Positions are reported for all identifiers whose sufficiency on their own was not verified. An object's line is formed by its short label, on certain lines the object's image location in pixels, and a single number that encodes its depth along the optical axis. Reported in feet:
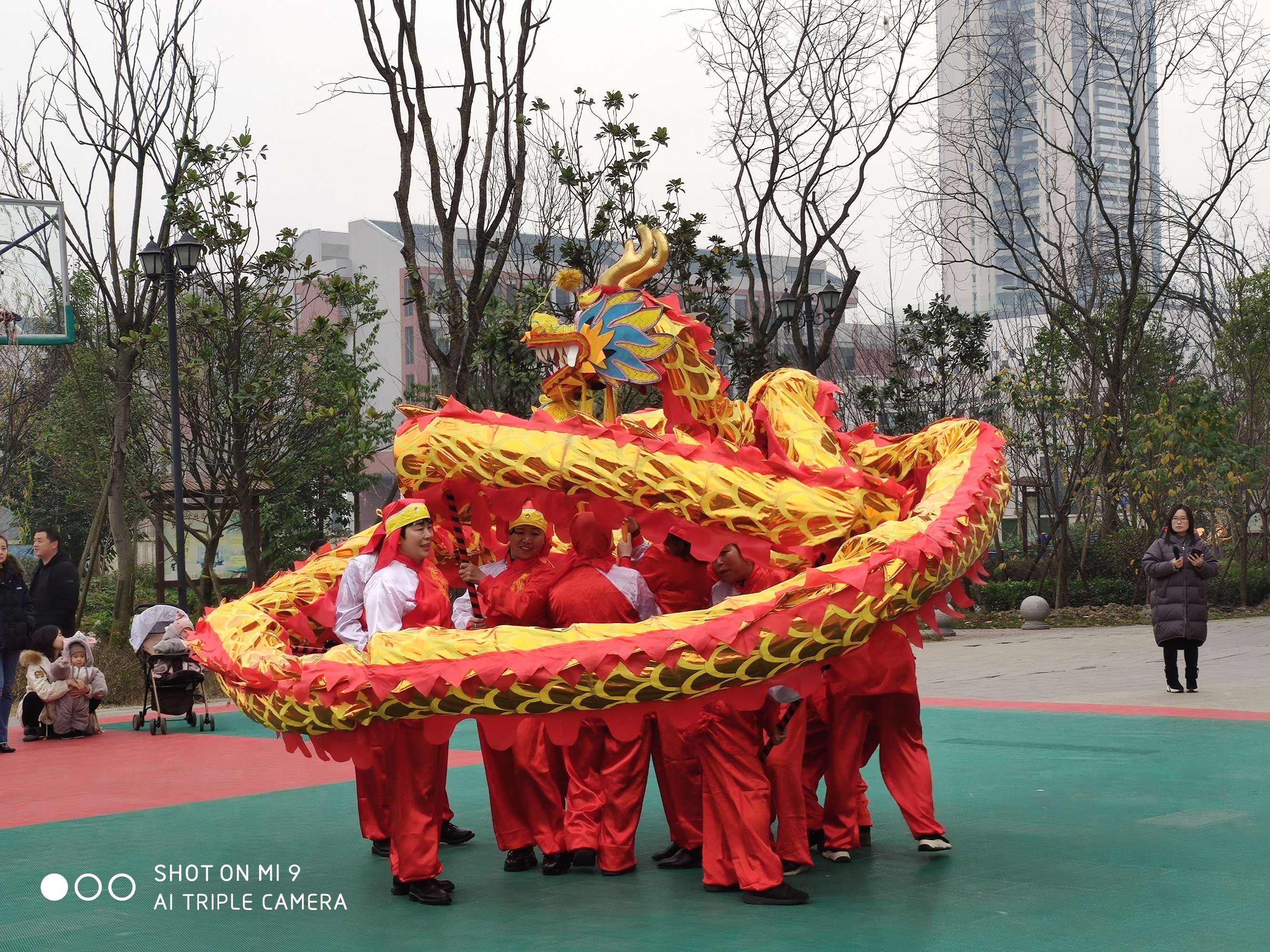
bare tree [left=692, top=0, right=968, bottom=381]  52.11
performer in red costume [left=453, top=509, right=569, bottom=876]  18.16
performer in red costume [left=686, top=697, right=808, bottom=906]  16.08
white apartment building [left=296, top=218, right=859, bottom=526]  133.59
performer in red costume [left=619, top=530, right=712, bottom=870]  18.07
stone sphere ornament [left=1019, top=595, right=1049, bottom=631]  58.18
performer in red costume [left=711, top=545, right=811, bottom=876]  16.96
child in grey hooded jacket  33.91
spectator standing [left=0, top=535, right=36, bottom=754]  31.65
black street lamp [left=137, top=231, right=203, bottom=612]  42.37
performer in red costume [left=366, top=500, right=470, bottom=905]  16.38
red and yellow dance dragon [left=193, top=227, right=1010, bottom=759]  14.97
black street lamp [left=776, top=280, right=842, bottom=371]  48.55
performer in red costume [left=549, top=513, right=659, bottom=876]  17.85
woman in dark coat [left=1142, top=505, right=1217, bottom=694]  32.78
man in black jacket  33.65
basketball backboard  44.04
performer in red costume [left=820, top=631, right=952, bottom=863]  17.84
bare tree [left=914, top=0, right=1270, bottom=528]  61.87
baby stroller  34.42
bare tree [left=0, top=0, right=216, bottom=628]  47.73
